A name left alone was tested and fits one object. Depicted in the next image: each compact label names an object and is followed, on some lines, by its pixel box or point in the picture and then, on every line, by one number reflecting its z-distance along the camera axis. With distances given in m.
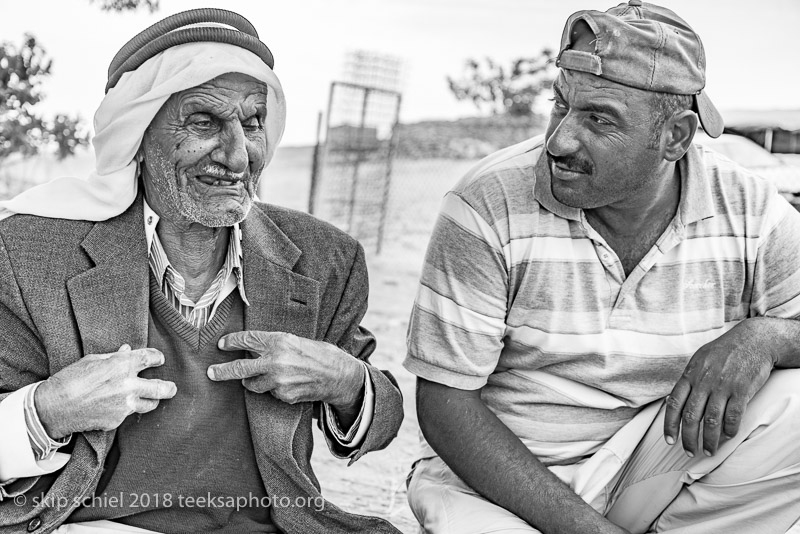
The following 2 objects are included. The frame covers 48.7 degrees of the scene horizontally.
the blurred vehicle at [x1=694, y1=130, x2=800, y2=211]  7.73
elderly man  2.17
